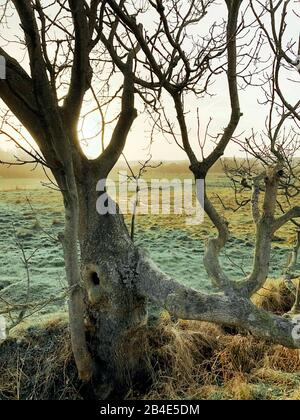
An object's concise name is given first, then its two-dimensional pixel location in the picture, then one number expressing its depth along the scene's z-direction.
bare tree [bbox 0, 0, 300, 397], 3.39
